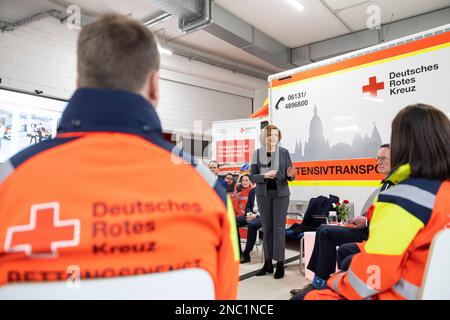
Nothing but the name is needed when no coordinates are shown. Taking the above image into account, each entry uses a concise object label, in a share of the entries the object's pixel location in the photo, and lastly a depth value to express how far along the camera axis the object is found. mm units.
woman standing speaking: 3438
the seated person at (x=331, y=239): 2547
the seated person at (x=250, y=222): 4325
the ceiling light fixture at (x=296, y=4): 5938
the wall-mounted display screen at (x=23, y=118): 4645
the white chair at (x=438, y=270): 974
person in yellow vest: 1027
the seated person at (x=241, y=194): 5062
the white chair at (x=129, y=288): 546
